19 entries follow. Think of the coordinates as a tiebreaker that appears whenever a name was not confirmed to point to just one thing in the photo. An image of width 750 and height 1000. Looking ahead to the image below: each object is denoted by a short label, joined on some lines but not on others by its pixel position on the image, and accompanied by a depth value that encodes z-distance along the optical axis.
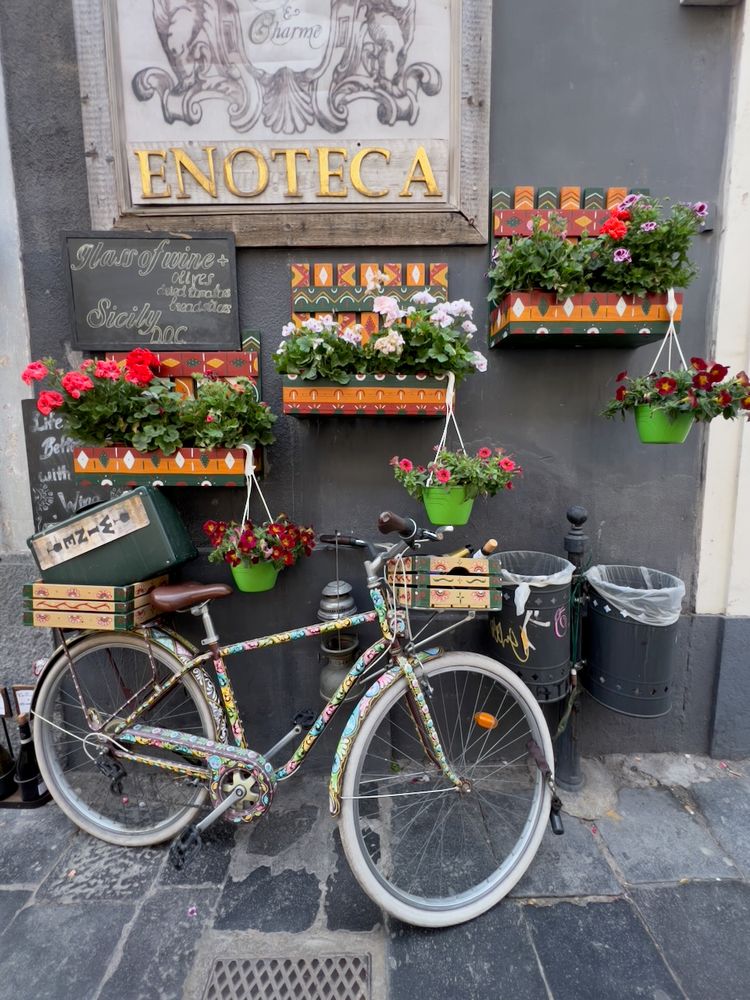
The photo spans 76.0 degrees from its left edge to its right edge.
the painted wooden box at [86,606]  2.29
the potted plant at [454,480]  2.22
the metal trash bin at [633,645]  2.46
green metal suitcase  2.30
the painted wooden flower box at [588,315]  2.32
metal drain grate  1.82
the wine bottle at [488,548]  2.18
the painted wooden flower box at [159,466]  2.44
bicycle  2.12
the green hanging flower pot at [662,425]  2.34
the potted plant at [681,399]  2.23
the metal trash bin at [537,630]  2.37
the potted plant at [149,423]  2.35
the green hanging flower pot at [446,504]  2.26
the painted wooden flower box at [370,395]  2.39
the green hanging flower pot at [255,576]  2.43
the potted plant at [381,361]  2.29
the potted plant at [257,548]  2.36
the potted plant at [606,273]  2.26
